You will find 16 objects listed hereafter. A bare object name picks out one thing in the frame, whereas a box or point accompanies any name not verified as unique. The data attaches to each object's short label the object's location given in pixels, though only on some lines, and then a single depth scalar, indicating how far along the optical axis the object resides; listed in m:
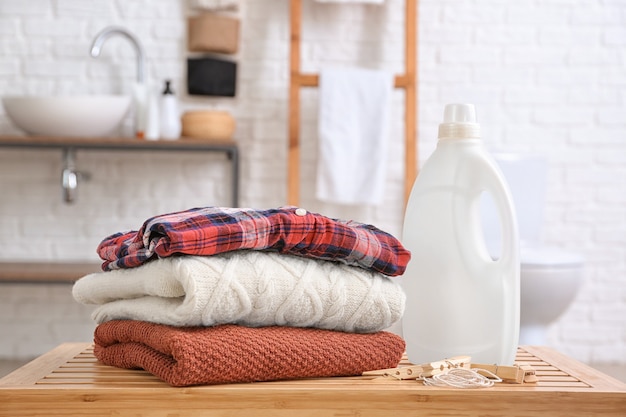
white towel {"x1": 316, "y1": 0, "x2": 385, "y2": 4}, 3.03
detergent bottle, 0.88
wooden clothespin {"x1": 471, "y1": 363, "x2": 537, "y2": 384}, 0.83
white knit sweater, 0.78
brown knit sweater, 0.77
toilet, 2.38
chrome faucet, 2.99
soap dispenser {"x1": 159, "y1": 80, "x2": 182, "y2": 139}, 2.92
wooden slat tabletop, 0.76
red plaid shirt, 0.79
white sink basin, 2.77
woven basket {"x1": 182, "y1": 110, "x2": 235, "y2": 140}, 2.94
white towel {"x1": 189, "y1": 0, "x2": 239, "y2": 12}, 3.11
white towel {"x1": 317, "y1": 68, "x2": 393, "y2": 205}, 3.00
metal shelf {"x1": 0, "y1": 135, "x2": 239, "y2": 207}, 2.83
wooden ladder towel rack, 3.03
